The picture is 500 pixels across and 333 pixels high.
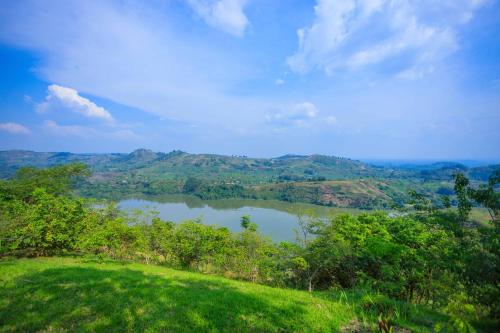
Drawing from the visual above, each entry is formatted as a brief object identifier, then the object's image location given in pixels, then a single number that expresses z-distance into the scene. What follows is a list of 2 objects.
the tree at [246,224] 23.14
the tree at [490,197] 5.67
